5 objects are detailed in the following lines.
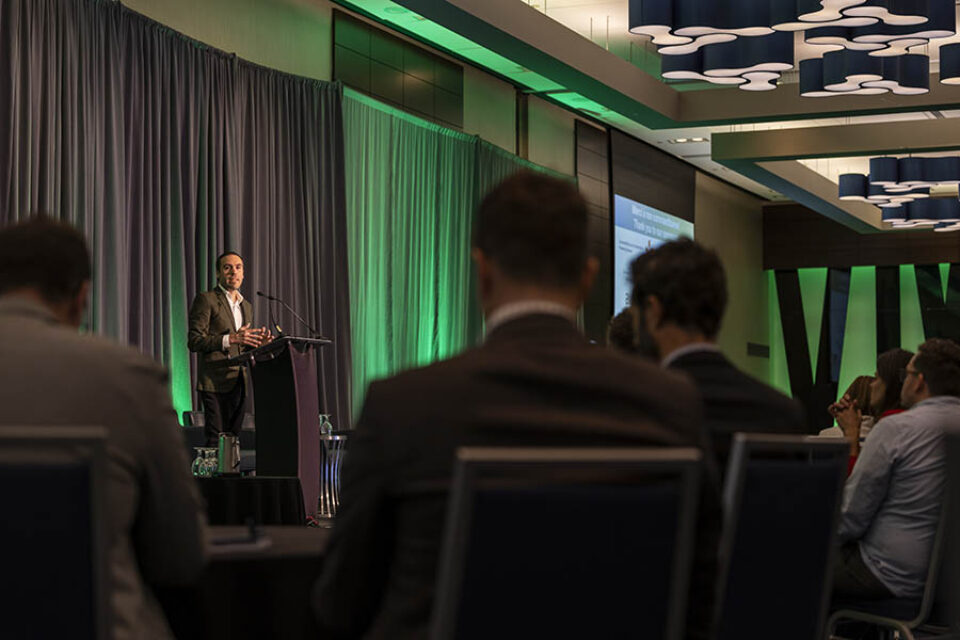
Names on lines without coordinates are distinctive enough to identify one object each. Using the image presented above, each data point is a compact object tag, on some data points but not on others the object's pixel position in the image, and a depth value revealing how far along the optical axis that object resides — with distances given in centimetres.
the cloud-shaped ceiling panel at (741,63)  835
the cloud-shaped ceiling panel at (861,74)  884
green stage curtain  1070
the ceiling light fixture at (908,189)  1381
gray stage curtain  747
